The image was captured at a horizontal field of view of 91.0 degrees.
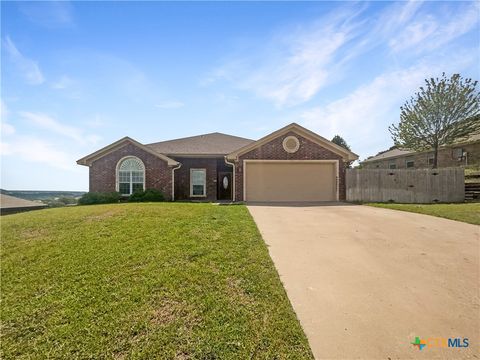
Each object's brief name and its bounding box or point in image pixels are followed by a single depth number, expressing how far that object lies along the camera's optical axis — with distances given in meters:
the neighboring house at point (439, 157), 19.16
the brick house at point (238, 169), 13.39
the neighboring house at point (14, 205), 16.57
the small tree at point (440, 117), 17.50
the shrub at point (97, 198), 12.66
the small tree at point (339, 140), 32.94
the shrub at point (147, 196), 13.24
